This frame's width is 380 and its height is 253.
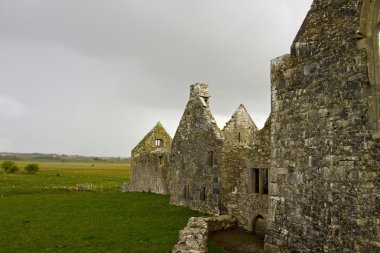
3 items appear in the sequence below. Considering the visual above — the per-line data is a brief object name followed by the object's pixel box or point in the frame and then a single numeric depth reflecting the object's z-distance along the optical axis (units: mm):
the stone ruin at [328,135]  7879
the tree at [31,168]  64325
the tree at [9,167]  63188
